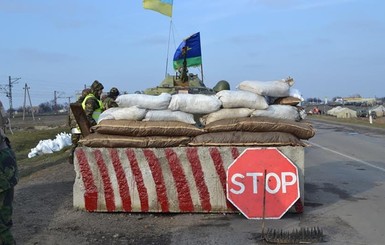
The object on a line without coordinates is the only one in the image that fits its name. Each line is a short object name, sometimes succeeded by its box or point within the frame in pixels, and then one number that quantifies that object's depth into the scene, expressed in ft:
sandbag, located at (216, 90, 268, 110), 23.25
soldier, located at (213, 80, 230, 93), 36.01
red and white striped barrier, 22.11
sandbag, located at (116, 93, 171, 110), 23.29
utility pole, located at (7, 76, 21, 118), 265.87
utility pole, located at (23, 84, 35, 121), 230.68
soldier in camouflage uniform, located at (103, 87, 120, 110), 32.22
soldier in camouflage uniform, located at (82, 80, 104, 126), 30.50
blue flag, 55.16
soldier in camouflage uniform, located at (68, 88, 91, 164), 31.93
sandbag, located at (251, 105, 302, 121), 23.30
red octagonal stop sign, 21.24
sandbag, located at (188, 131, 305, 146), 22.09
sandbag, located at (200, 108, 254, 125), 23.21
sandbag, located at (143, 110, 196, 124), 23.00
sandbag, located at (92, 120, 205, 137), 22.30
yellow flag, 35.37
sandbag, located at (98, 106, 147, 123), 23.04
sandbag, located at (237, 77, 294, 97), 23.91
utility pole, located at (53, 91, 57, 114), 361.30
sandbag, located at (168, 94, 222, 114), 23.44
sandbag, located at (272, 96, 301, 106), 24.97
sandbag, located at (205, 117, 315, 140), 22.43
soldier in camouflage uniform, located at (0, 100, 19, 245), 13.20
